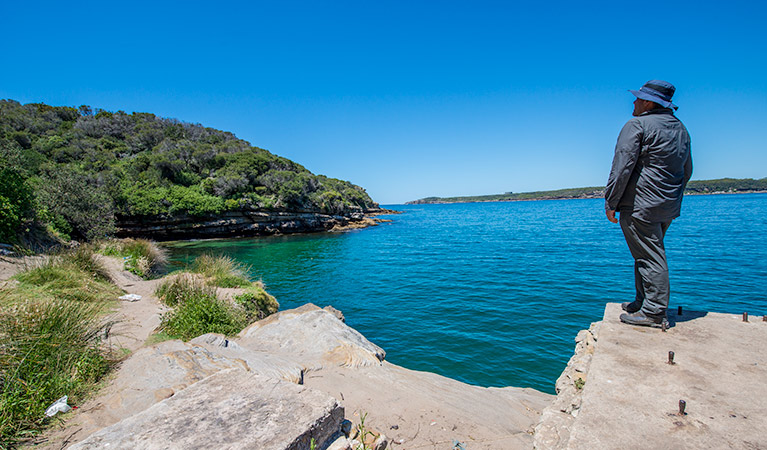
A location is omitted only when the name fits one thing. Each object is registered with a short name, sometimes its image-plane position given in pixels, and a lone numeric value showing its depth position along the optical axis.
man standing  3.49
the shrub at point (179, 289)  8.02
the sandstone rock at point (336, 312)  10.82
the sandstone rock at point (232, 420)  2.21
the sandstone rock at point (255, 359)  4.25
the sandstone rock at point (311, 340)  5.44
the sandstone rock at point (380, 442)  2.90
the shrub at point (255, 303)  8.88
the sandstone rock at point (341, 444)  2.61
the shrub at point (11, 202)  13.28
